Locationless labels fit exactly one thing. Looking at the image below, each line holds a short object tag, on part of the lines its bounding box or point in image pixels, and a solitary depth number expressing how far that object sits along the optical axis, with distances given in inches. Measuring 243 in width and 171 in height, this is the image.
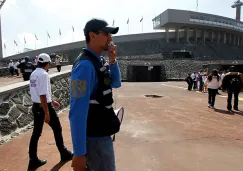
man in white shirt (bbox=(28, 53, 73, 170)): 136.5
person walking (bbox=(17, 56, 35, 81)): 365.7
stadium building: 2400.3
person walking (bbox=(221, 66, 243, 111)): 342.3
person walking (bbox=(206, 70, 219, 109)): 370.9
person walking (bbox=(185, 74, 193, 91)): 684.1
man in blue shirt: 65.9
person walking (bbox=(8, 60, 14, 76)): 769.4
